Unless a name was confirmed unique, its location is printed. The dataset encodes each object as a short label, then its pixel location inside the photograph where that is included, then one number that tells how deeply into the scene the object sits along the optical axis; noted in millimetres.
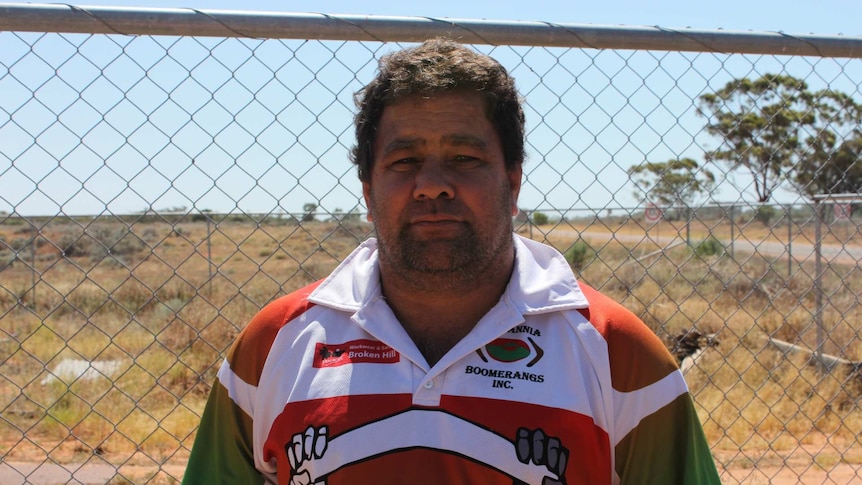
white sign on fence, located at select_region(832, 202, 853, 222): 5912
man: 1798
